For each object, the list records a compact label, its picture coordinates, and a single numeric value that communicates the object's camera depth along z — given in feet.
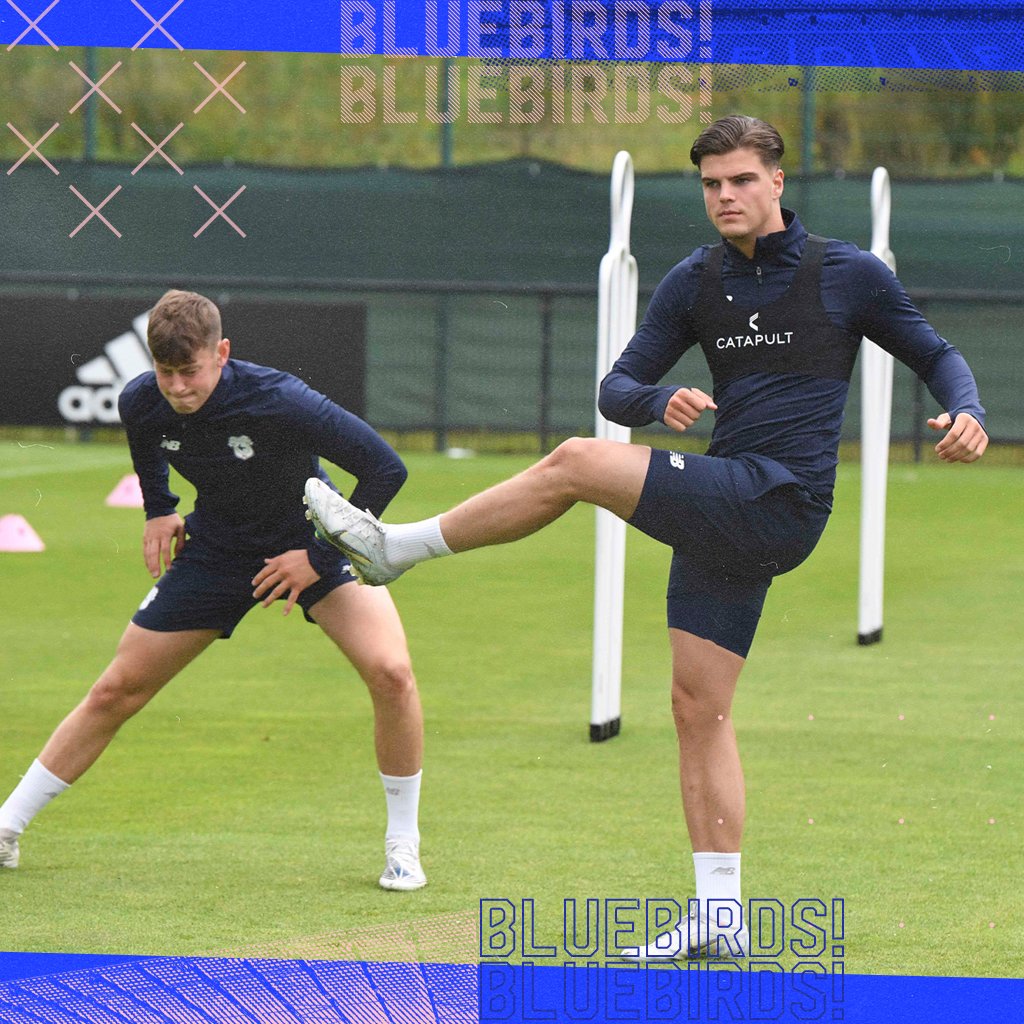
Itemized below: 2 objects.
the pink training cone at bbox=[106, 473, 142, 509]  80.43
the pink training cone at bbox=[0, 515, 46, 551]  66.32
